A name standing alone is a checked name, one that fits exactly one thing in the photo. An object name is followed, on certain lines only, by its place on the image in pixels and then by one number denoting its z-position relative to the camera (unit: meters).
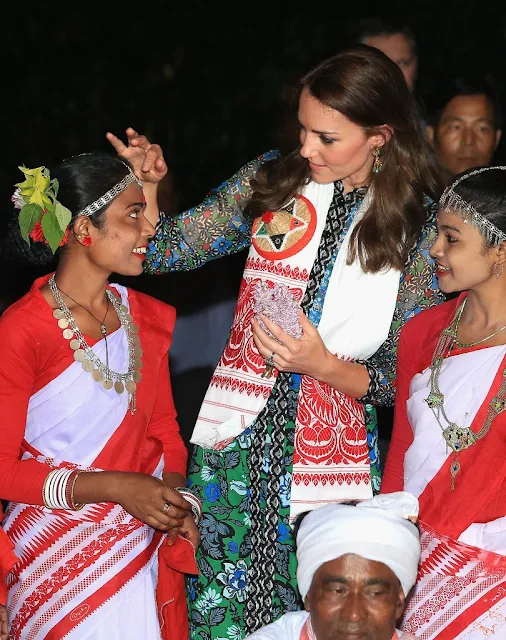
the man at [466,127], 11.77
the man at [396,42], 11.35
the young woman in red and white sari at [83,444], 7.26
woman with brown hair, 7.82
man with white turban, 6.19
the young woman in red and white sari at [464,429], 7.10
